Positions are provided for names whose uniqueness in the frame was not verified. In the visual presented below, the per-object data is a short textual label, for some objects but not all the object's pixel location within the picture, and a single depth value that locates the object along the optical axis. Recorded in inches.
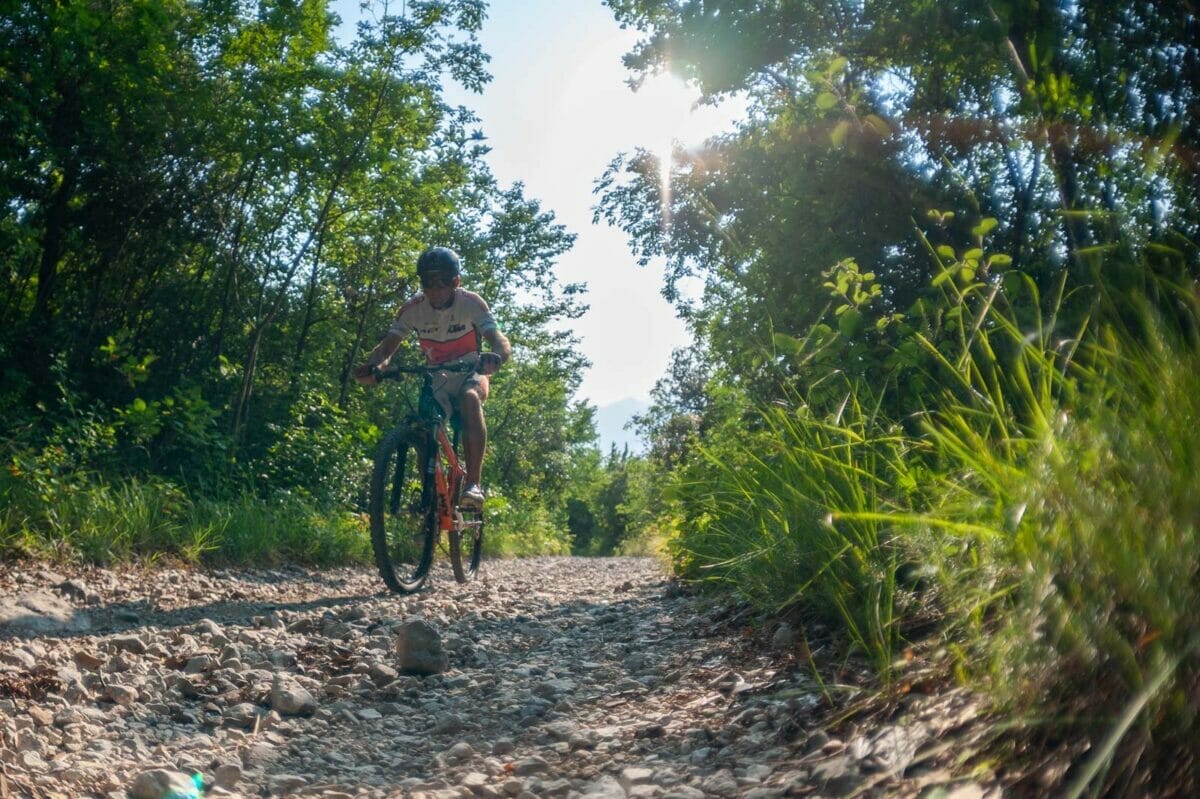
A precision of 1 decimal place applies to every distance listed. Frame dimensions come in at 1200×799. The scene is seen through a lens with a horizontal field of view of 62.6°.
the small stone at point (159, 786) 90.7
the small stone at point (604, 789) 89.5
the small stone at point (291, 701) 124.5
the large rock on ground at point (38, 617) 167.3
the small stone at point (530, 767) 101.0
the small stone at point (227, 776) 97.8
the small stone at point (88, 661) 136.1
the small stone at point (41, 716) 109.7
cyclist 258.2
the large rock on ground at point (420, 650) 149.9
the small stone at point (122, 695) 122.4
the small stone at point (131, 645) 147.8
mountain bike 244.8
